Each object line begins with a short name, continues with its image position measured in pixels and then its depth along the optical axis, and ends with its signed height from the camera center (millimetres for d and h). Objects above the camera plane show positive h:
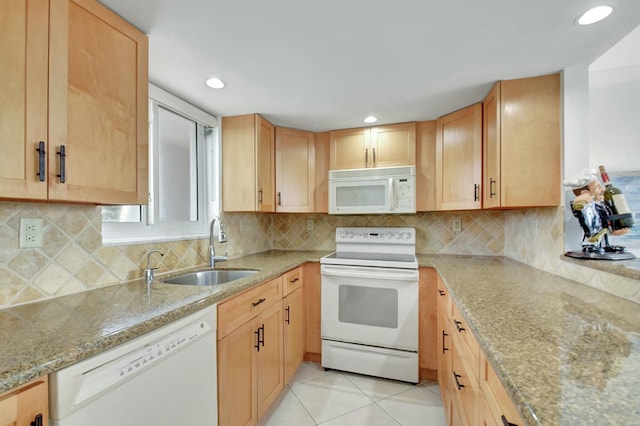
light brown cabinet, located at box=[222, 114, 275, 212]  2301 +428
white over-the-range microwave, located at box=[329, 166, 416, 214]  2355 +205
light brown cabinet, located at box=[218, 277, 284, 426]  1349 -777
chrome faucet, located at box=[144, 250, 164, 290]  1538 -330
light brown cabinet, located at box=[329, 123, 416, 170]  2475 +619
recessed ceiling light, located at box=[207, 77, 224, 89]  1703 +817
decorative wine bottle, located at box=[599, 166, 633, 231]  1333 +33
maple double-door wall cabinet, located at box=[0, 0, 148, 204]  871 +406
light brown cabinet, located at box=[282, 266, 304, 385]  2031 -827
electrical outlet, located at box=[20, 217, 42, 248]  1130 -74
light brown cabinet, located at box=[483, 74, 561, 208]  1660 +442
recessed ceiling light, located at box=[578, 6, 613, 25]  1141 +833
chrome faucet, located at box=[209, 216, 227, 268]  2016 -292
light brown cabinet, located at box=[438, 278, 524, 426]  785 -628
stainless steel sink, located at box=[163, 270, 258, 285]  1854 -431
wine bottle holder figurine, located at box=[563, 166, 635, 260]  1353 -10
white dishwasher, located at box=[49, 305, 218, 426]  740 -537
